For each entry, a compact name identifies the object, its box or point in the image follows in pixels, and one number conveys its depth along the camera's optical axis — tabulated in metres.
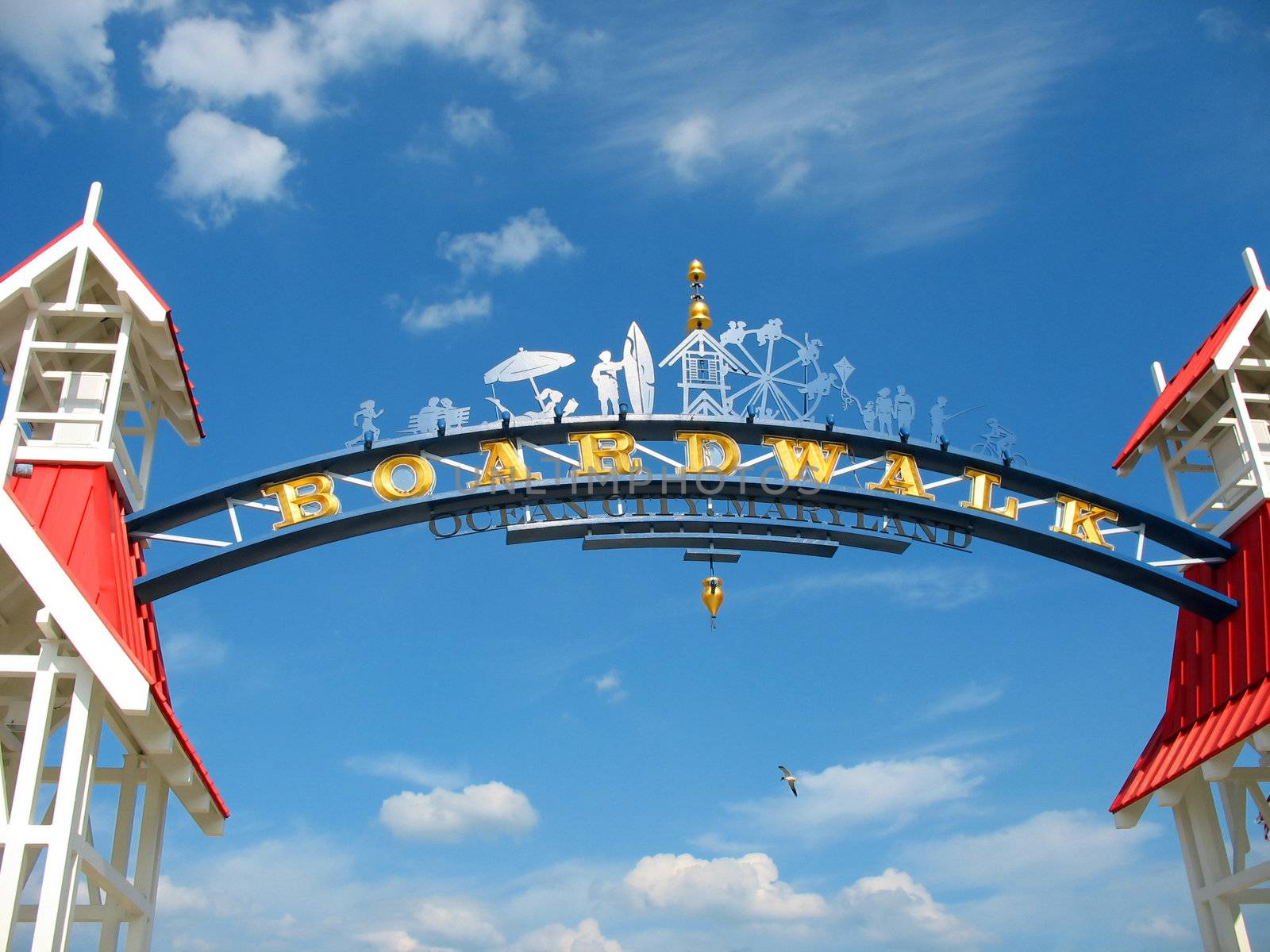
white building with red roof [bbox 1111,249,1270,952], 14.70
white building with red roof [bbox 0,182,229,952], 11.48
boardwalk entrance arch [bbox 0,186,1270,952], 13.27
